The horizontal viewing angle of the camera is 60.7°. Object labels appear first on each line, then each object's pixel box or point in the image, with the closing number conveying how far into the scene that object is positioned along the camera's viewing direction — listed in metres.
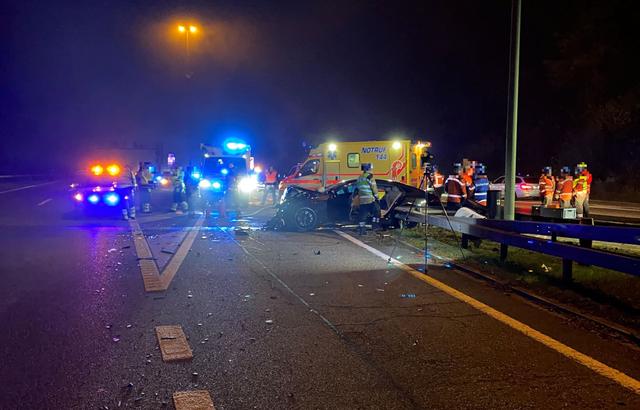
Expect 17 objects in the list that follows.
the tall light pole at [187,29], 20.06
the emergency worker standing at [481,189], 13.60
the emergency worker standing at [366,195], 13.05
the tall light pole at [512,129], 9.81
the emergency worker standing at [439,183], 17.62
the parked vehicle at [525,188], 26.67
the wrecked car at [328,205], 14.29
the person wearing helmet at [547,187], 17.09
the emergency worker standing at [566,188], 14.96
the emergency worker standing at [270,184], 24.41
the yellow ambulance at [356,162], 21.19
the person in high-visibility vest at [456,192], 13.09
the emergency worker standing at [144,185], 20.27
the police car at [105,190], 17.23
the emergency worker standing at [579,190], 14.82
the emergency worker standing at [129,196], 17.20
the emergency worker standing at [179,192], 19.59
